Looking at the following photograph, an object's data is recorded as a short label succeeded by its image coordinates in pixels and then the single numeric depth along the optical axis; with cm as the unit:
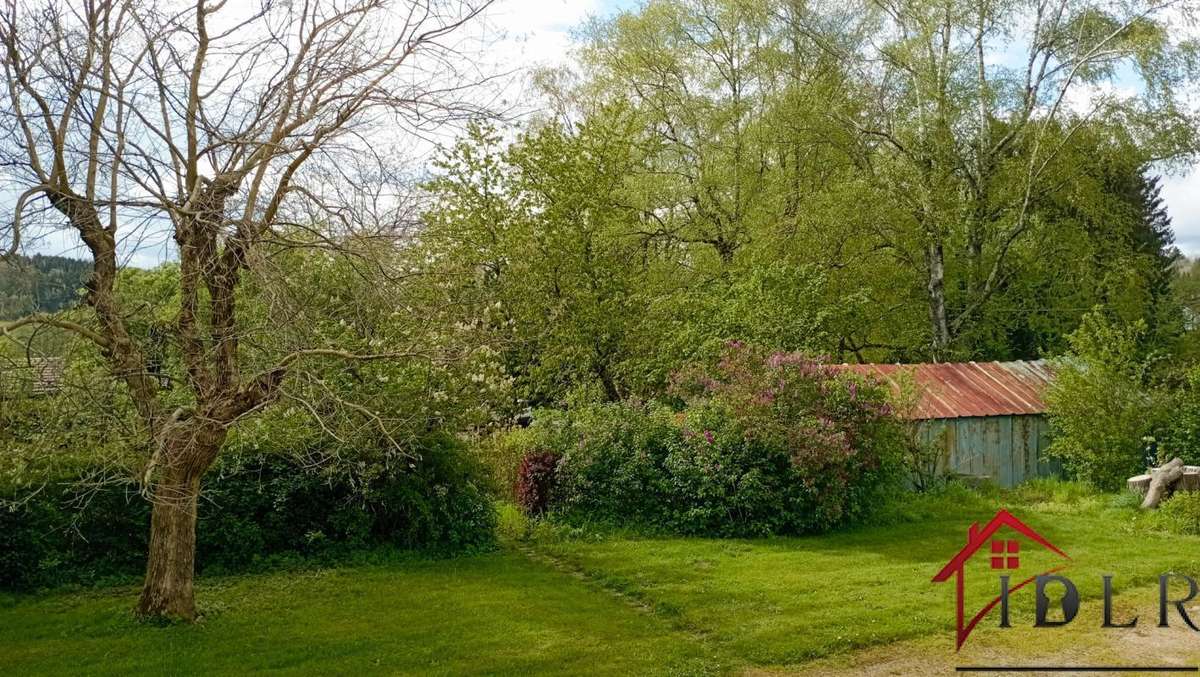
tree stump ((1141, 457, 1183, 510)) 1405
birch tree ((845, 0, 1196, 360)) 2352
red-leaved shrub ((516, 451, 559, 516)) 1384
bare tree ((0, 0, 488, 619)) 736
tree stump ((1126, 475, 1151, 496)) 1460
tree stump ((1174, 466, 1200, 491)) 1396
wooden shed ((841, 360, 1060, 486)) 1641
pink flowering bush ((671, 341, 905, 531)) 1286
